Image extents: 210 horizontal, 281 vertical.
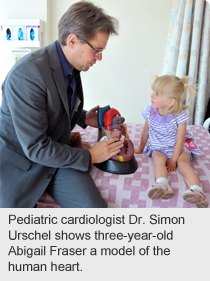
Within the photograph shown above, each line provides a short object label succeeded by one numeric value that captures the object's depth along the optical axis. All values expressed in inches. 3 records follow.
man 47.5
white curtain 104.4
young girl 62.8
